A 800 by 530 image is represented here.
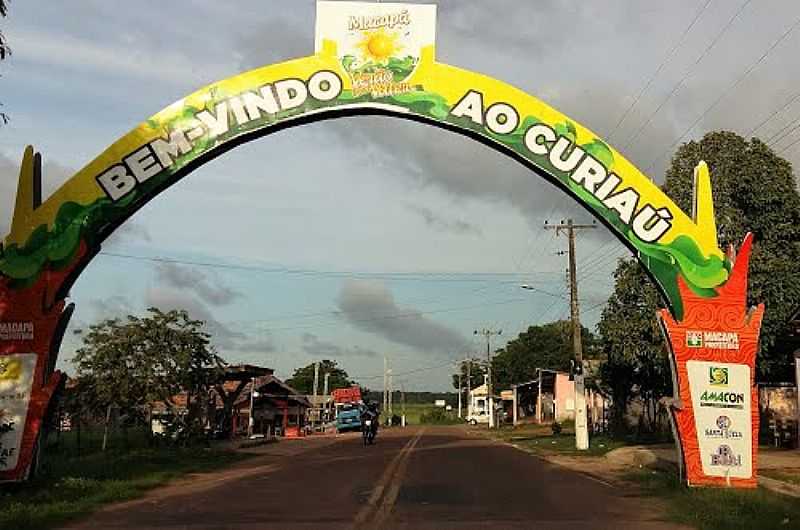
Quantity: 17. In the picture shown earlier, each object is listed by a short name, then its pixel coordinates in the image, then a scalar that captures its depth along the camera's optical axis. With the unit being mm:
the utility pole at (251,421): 56138
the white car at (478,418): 110150
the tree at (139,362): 29656
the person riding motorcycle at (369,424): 43562
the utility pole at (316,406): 90212
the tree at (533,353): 111500
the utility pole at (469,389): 130938
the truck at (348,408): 72500
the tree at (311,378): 146250
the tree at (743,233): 30938
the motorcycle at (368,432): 43500
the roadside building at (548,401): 59156
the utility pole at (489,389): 86400
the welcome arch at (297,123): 18016
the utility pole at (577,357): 35678
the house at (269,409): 62656
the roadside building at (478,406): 114450
